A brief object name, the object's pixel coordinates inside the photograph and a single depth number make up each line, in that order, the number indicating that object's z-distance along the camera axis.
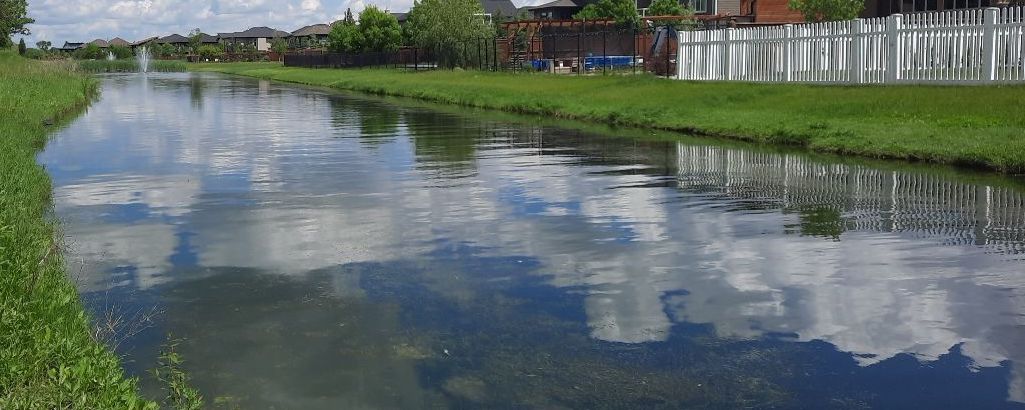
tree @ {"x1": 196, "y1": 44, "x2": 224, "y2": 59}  155.12
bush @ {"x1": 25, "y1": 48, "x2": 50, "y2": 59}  110.50
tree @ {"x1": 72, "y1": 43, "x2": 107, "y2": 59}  160.88
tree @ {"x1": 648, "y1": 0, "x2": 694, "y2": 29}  80.62
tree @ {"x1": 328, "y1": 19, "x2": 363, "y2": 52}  88.75
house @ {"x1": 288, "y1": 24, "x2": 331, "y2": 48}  165.04
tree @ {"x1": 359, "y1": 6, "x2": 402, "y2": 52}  86.44
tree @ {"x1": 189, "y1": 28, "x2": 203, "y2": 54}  177.12
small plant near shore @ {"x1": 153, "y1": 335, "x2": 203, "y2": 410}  6.30
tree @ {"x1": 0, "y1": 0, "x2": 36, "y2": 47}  62.03
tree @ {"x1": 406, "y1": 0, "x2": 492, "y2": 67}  64.44
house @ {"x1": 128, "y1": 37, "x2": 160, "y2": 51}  190.55
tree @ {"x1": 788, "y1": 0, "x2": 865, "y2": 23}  44.06
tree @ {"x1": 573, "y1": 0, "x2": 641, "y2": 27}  80.81
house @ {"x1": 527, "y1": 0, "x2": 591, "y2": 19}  107.12
